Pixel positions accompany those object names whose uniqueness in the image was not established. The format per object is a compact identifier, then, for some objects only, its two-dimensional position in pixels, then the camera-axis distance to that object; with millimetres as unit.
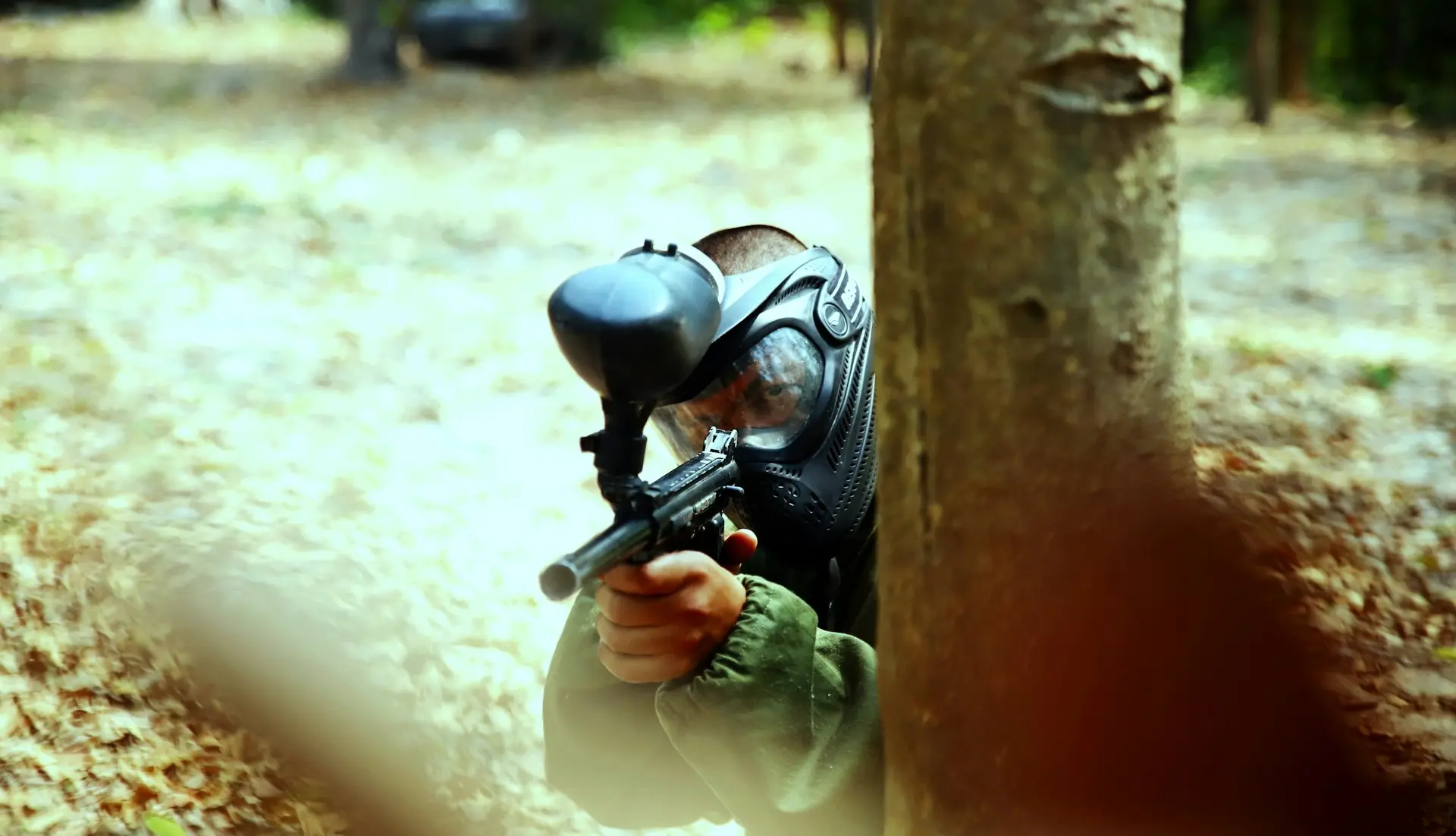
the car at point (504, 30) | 15633
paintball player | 1760
